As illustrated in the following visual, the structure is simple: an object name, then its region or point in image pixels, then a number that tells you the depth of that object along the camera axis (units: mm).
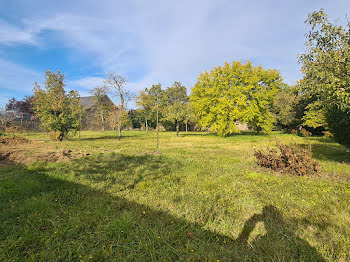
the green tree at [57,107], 14555
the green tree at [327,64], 4594
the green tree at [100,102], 32931
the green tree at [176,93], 54275
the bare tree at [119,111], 19984
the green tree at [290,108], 22234
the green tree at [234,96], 21094
